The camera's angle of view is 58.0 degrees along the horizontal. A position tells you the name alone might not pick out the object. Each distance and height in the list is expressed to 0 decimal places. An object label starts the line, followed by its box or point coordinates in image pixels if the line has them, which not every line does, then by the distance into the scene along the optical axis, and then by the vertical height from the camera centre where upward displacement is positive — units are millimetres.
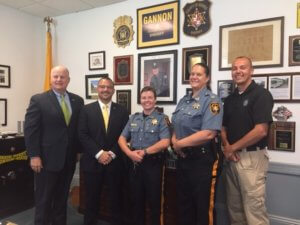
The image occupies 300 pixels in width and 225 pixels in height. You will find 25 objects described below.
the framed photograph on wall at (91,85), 3426 +238
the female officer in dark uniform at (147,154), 2094 -384
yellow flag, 3582 +595
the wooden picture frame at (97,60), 3365 +547
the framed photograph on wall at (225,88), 2530 +162
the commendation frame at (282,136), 2271 -262
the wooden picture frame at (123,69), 3156 +410
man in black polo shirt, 1925 -253
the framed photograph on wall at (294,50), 2238 +461
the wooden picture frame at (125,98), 3178 +71
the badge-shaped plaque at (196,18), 2668 +870
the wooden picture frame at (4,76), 3258 +326
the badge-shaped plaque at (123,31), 3148 +861
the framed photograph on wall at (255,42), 2324 +569
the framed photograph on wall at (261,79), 2377 +229
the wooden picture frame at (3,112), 3266 -111
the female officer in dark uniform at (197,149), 1900 -317
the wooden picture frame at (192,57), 2670 +479
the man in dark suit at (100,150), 2279 -388
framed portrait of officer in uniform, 2877 +345
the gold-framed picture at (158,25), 2857 +867
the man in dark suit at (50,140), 2186 -301
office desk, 2797 -811
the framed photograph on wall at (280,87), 2291 +161
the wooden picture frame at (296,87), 2250 +156
